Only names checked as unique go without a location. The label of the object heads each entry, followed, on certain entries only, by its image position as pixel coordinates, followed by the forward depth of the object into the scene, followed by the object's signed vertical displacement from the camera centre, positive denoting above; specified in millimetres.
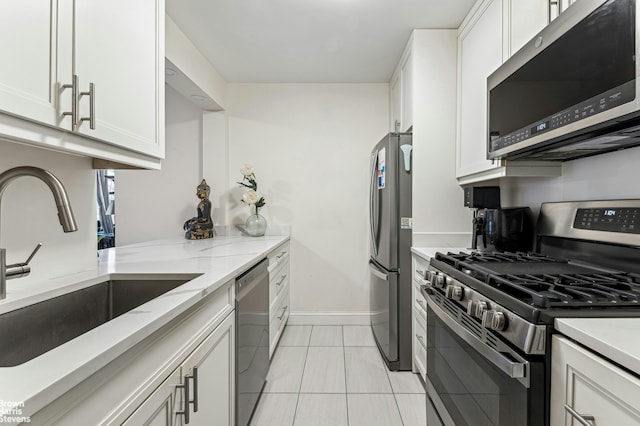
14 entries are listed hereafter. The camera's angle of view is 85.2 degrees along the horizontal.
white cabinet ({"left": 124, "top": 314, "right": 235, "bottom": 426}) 865 -550
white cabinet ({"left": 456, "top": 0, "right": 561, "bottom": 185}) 1655 +840
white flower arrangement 3256 +225
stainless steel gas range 868 -264
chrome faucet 899 +43
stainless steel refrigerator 2510 -296
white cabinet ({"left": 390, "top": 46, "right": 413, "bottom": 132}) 2660 +999
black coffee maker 1849 -70
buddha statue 3099 -93
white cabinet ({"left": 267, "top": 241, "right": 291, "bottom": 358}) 2555 -672
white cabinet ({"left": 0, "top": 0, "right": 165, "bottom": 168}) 780 +374
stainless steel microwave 994 +437
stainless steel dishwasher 1620 -680
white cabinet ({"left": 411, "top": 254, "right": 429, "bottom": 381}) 2209 -709
